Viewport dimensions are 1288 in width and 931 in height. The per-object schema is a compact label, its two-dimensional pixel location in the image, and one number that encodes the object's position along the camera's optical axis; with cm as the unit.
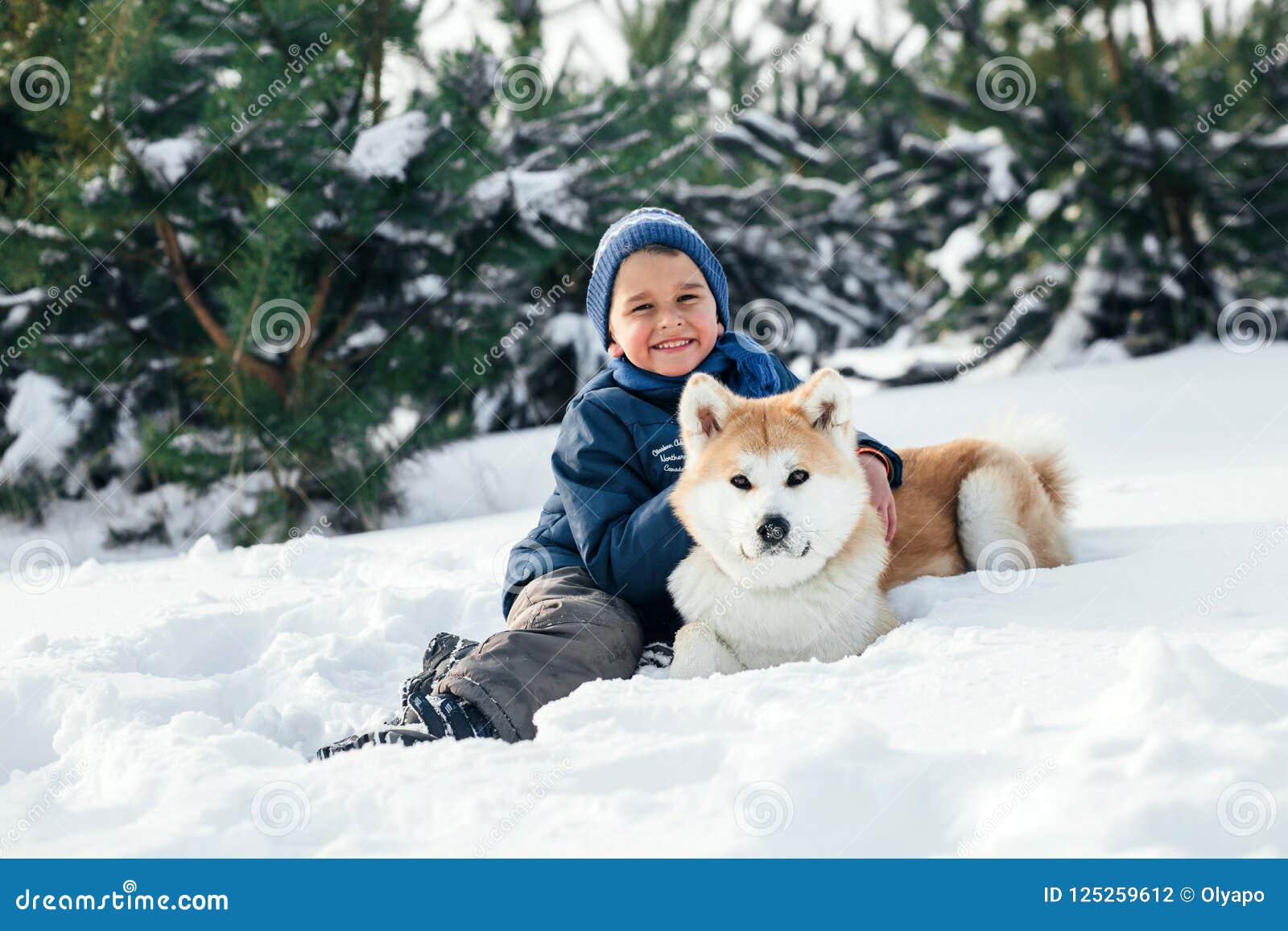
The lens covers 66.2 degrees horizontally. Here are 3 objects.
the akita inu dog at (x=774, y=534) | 246
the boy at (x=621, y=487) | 251
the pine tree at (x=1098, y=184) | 804
